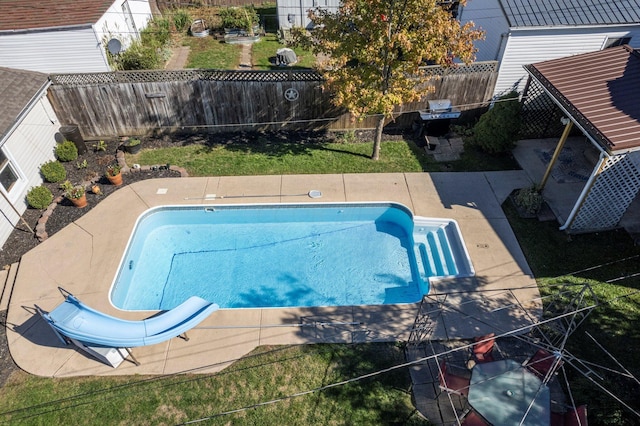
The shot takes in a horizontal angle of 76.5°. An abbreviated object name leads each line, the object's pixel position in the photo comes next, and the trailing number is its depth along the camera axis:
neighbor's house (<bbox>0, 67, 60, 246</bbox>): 13.11
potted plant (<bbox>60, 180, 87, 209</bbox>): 13.77
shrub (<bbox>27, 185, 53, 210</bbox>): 13.60
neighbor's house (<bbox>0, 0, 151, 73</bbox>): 16.55
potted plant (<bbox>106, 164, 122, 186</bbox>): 14.57
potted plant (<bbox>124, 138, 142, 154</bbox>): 16.39
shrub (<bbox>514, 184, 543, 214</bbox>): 13.33
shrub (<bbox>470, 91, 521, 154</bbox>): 14.99
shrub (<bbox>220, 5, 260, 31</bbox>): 25.00
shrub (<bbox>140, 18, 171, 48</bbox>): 22.42
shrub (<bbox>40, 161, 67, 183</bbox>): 14.58
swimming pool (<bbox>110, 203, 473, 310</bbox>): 12.03
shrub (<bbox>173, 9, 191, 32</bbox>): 25.80
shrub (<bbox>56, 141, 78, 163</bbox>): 15.55
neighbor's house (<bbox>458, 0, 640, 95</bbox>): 15.37
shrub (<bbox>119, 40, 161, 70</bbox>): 18.97
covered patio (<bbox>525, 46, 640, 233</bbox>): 11.09
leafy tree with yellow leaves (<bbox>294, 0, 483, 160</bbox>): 12.14
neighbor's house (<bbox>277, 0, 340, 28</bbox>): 24.50
